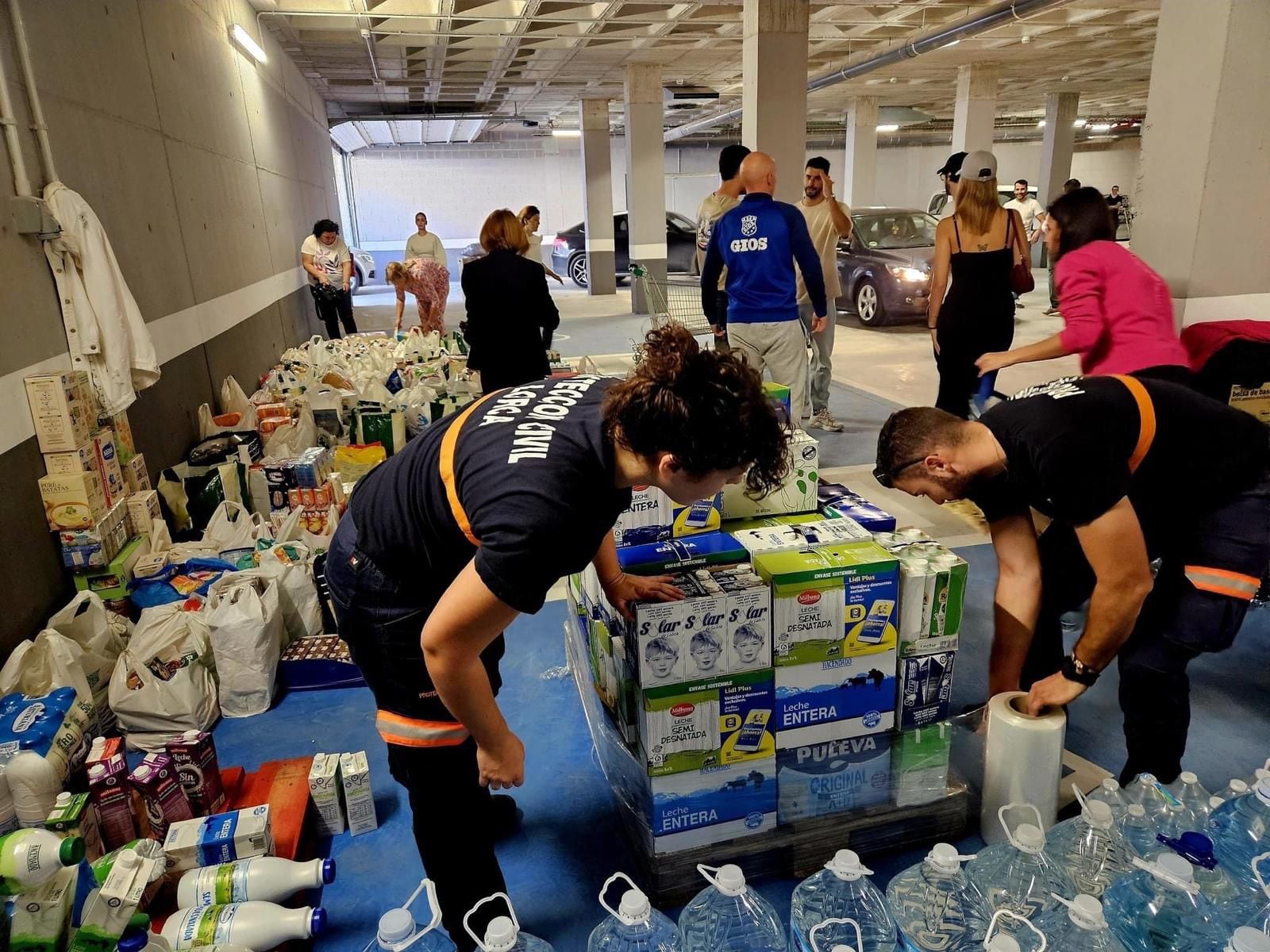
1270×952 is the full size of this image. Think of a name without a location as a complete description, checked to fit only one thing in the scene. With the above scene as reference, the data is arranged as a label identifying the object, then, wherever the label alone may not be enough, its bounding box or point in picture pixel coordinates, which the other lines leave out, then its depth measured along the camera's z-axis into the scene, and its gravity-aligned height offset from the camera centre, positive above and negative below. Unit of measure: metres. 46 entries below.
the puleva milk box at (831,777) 1.92 -1.27
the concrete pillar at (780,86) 6.53 +1.03
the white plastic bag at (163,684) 2.56 -1.35
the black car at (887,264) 9.58 -0.55
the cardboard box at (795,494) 2.40 -0.78
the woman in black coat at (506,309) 4.14 -0.40
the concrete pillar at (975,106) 11.79 +1.50
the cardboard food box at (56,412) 2.86 -0.57
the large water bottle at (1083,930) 1.08 -1.00
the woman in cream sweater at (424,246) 9.47 -0.17
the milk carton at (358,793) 2.13 -1.41
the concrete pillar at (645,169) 11.07 +0.72
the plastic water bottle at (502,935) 1.09 -0.90
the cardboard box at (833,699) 1.88 -1.08
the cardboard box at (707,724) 1.78 -1.07
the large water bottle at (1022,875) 1.31 -1.10
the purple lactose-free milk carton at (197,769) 2.07 -1.29
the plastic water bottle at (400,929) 1.10 -0.91
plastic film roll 1.82 -1.18
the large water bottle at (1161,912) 1.19 -1.07
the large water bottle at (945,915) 1.34 -1.14
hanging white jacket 3.11 -0.21
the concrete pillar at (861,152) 14.73 +1.12
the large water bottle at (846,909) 1.24 -1.16
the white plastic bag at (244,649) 2.70 -1.31
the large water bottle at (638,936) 1.31 -1.12
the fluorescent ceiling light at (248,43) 6.50 +1.58
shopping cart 6.63 -0.70
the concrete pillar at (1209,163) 3.15 +0.16
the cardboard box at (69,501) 2.94 -0.89
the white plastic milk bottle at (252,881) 1.80 -1.38
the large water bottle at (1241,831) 1.49 -1.15
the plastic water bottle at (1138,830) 1.48 -1.10
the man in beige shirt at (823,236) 5.20 -0.12
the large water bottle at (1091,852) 1.46 -1.15
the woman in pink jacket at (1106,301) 2.54 -0.28
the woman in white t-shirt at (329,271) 8.30 -0.36
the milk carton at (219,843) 1.90 -1.35
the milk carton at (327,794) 2.12 -1.40
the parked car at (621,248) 14.23 -0.43
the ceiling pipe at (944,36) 7.48 +1.80
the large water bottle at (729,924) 1.40 -1.19
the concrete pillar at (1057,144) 14.62 +1.14
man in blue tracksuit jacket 4.00 -0.26
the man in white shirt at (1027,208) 9.88 +0.04
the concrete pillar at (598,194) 14.00 +0.51
